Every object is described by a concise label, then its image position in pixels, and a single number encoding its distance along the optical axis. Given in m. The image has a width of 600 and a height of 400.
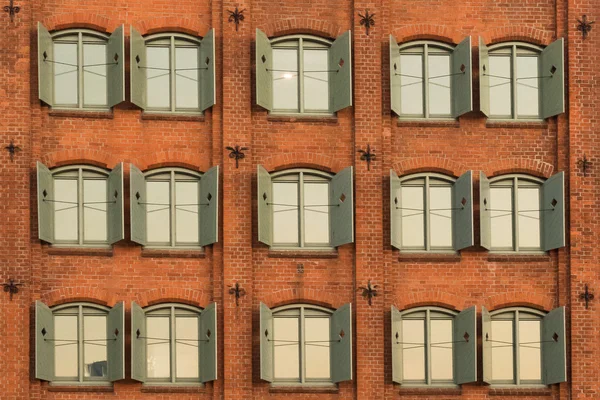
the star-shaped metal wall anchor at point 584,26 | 31.48
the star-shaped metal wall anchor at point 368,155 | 30.72
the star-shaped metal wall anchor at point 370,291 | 30.39
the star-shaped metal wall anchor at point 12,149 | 29.92
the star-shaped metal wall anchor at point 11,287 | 29.66
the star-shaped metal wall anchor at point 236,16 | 30.81
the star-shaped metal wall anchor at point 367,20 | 31.05
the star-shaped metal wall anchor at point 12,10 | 30.38
